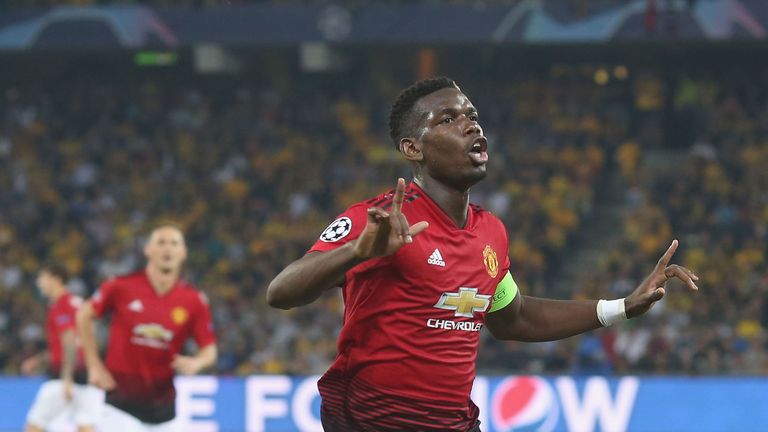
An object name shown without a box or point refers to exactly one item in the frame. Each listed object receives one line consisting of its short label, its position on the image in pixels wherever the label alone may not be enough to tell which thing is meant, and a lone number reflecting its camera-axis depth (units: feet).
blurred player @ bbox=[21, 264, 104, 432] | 38.22
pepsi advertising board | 47.96
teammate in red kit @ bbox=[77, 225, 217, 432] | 30.99
